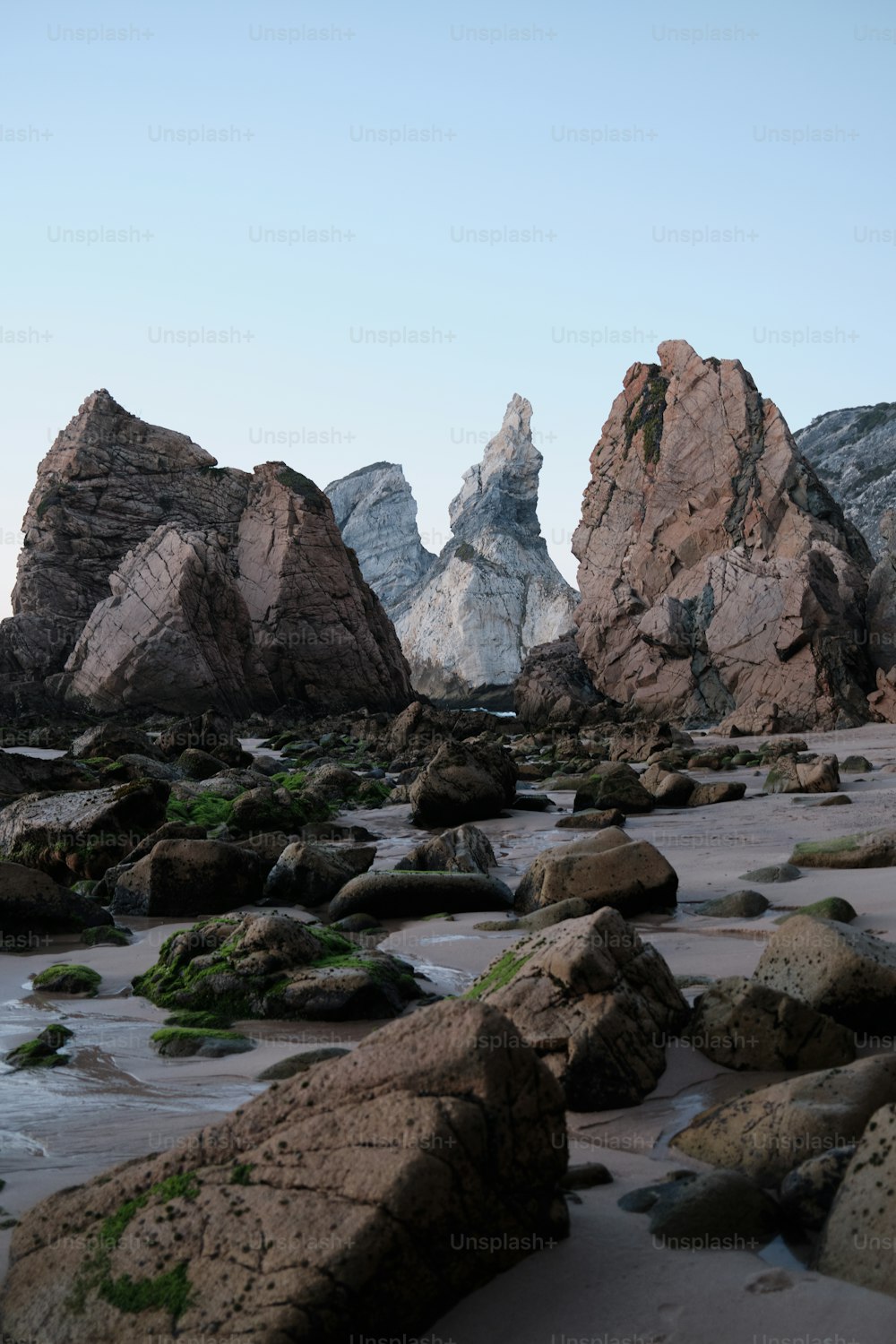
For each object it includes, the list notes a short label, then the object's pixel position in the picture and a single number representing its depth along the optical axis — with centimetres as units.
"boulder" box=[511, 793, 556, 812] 1259
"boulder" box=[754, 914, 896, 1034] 403
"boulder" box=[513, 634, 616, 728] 3809
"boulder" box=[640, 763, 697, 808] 1205
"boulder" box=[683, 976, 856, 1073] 378
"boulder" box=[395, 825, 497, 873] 806
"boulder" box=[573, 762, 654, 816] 1177
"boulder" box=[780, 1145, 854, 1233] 262
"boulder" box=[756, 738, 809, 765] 1717
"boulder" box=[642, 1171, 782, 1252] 257
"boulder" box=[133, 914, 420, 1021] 487
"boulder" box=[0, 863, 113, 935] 668
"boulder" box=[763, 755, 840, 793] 1259
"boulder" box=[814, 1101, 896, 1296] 233
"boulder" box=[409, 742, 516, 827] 1193
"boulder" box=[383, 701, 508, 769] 2139
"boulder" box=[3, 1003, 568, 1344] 222
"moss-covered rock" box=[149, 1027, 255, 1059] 445
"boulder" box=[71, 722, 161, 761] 1672
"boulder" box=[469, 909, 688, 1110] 363
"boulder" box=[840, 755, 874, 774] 1461
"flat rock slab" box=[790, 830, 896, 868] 732
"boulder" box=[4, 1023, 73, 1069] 425
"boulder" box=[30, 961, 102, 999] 552
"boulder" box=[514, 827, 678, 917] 640
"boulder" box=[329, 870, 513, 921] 701
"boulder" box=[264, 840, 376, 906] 767
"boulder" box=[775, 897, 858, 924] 572
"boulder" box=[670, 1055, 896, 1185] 289
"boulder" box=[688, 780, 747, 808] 1210
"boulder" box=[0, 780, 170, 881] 896
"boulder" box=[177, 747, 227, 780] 1627
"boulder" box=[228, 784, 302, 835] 1104
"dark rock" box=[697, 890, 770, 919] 631
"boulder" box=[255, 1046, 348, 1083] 405
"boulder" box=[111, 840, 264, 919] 749
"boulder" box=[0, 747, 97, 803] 1259
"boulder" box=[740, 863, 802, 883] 719
